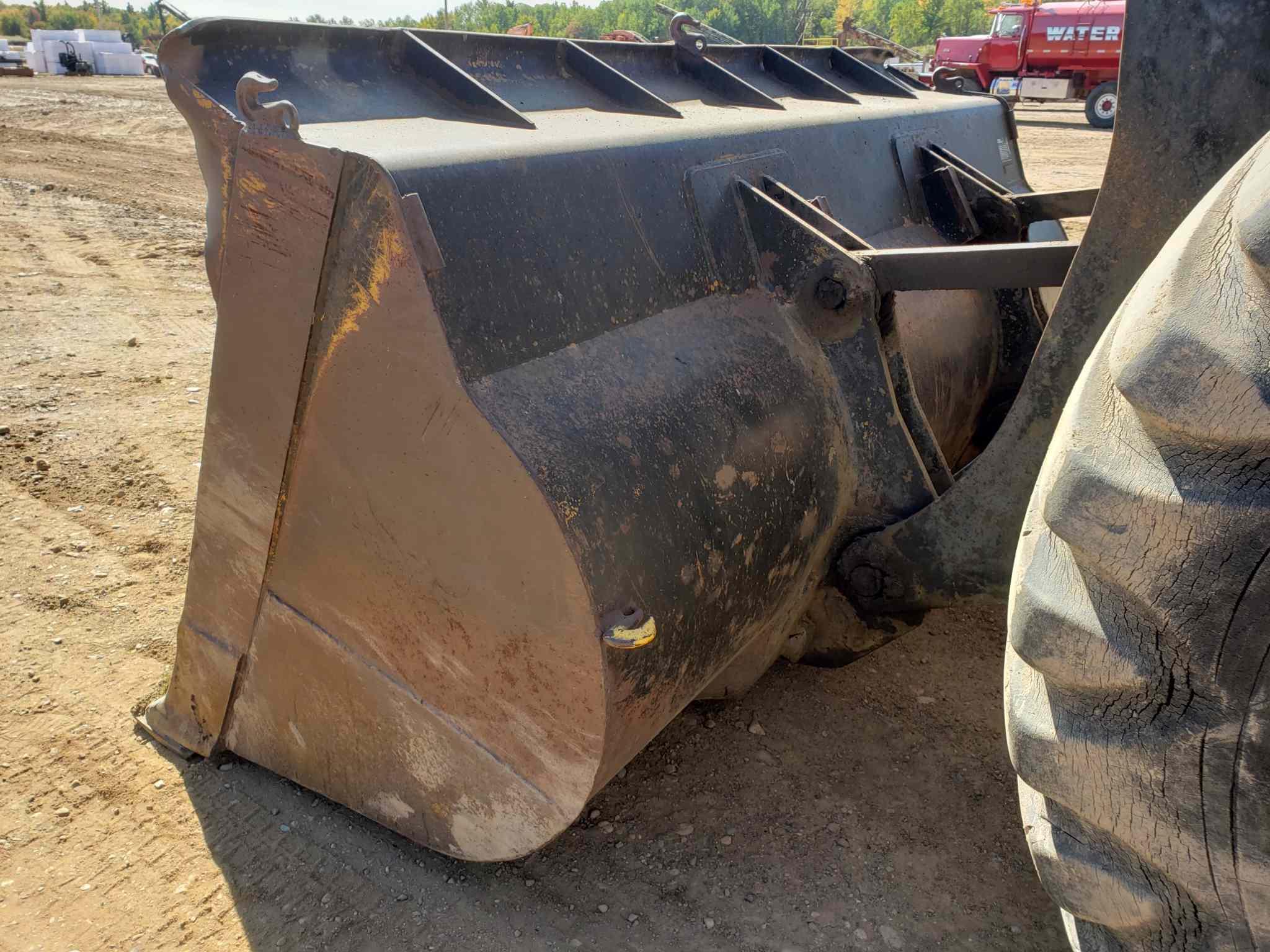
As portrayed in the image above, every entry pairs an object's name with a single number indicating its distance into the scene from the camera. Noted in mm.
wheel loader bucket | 1543
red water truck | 19766
